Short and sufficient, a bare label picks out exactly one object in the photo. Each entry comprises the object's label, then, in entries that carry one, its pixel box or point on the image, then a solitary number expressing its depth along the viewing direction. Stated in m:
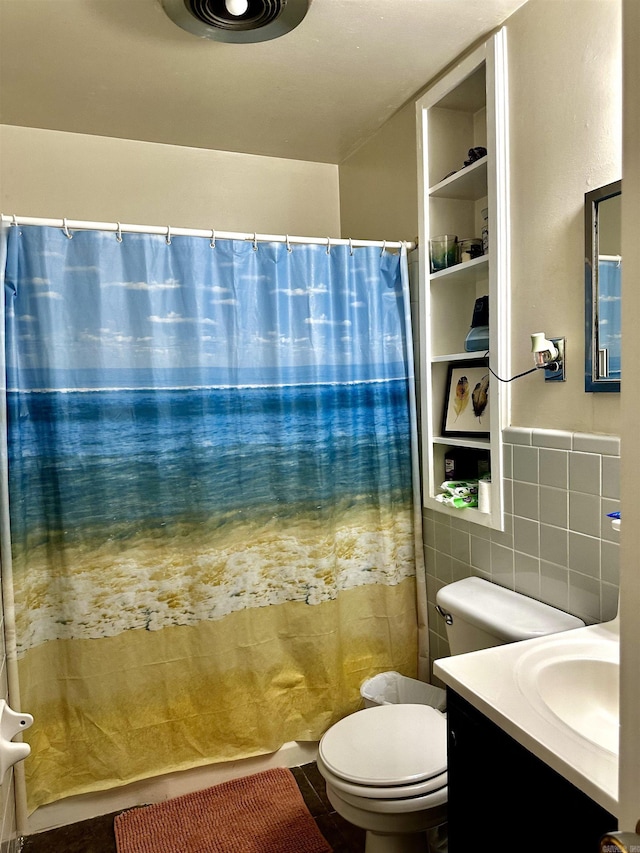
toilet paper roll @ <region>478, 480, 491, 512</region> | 1.86
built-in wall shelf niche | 1.75
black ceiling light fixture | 1.55
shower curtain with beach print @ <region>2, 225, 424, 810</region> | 1.84
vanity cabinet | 0.94
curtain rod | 1.79
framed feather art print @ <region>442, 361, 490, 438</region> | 1.95
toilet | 1.49
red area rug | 1.82
